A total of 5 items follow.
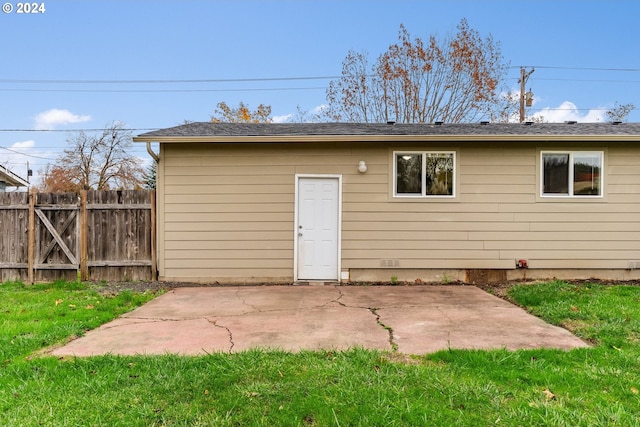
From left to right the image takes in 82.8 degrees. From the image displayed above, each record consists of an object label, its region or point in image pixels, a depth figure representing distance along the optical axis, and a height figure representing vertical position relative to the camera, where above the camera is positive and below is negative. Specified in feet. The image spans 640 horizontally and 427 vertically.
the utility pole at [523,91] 51.75 +17.76
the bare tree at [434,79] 50.49 +19.01
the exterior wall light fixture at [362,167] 21.90 +2.77
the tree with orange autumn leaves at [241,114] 63.82 +17.44
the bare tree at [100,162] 72.74 +9.96
